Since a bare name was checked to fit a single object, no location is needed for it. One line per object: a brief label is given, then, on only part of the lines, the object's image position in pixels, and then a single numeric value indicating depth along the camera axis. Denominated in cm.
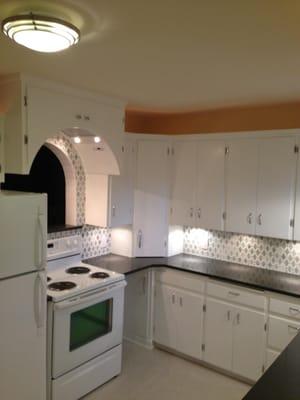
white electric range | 263
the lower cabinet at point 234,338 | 303
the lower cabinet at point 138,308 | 368
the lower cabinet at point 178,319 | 339
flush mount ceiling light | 148
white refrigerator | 227
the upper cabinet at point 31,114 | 245
